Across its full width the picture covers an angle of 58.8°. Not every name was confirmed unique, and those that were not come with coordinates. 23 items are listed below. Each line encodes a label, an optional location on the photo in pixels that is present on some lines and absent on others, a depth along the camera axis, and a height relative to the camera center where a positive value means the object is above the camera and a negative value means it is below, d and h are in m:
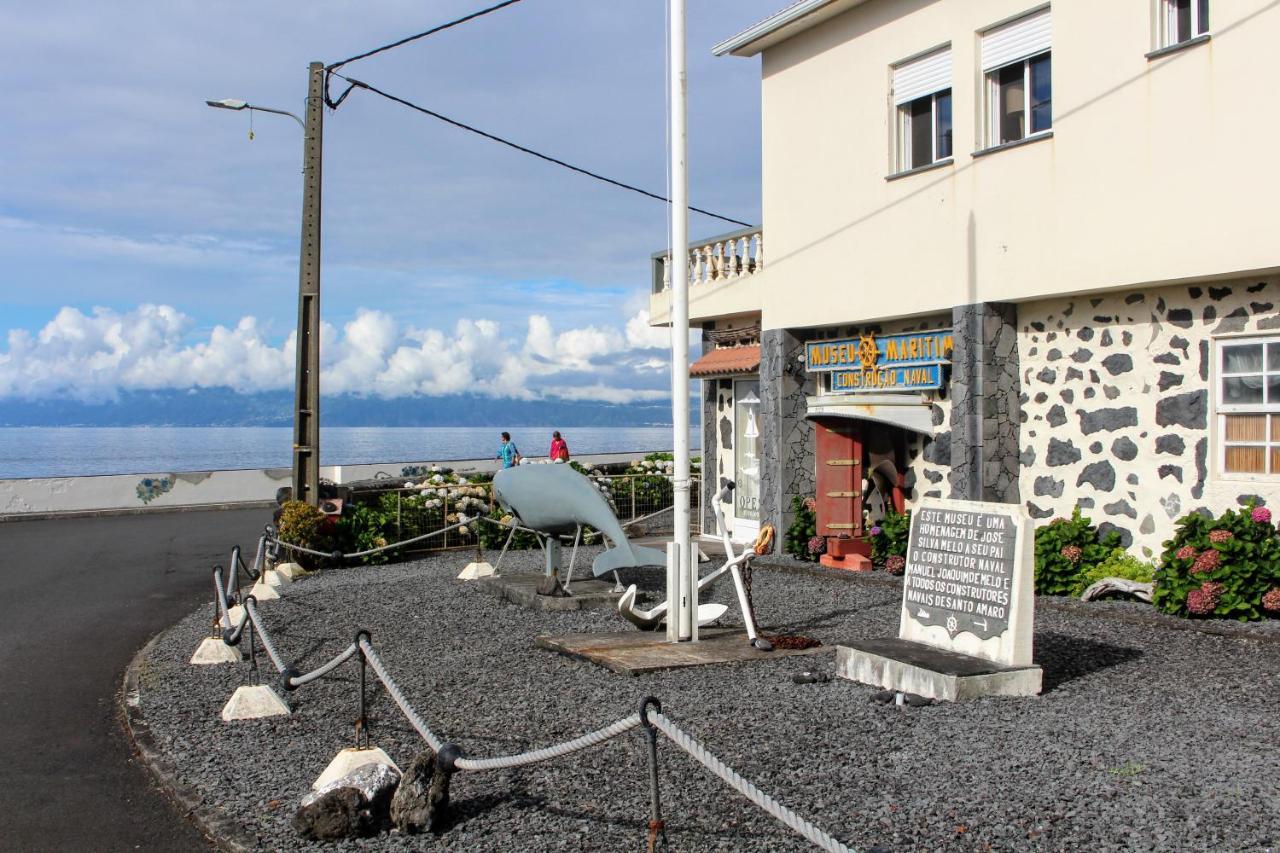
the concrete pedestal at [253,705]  7.49 -1.89
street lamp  16.95 +4.70
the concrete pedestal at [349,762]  5.50 -1.68
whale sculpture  11.48 -0.87
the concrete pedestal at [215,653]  9.46 -1.95
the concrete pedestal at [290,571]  15.02 -2.03
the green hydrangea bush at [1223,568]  9.49 -1.31
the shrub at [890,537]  13.57 -1.45
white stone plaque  7.39 -1.11
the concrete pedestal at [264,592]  12.87 -1.97
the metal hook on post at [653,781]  4.58 -1.47
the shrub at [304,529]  16.03 -1.55
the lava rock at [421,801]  5.25 -1.78
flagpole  9.01 +0.83
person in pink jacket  24.58 -0.68
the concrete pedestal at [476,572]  14.31 -1.94
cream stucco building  10.42 +1.72
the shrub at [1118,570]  11.09 -1.52
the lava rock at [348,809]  5.26 -1.82
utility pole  17.02 +1.52
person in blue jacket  26.28 -0.79
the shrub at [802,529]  14.97 -1.47
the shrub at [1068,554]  11.48 -1.40
